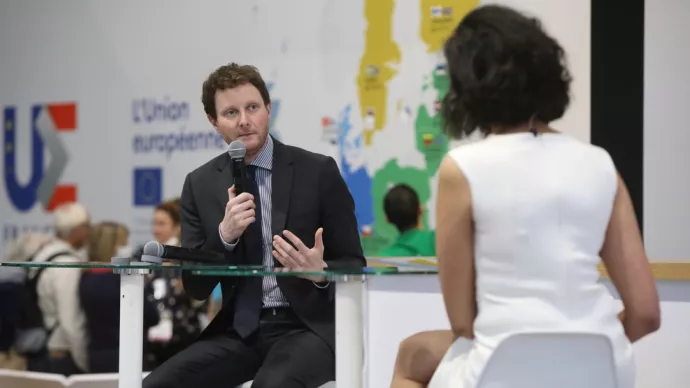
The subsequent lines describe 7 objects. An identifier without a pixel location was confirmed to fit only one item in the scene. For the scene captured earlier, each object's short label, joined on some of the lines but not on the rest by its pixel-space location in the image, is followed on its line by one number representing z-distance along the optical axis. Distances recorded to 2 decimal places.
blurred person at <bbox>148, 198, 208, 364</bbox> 8.41
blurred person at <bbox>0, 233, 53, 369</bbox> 8.52
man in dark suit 4.11
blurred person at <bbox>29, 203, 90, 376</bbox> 8.43
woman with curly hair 2.80
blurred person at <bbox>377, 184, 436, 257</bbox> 9.60
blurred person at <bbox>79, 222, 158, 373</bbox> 8.28
